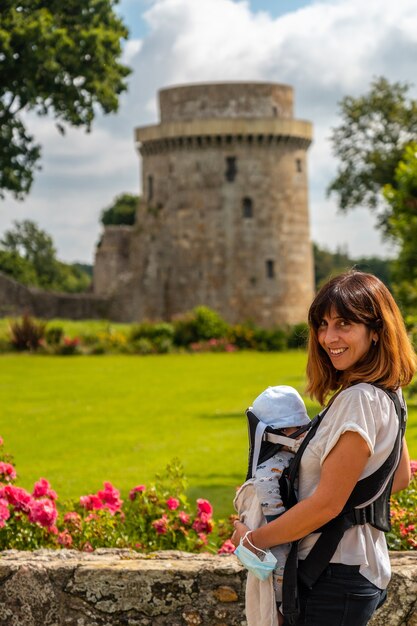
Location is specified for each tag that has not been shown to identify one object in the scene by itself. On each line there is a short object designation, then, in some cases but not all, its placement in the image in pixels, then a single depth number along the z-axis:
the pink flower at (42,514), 6.62
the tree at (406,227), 14.53
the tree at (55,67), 22.83
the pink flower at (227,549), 6.30
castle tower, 49.84
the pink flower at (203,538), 6.89
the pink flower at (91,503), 7.14
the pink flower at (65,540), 6.69
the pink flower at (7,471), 6.92
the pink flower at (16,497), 6.66
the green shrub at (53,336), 33.62
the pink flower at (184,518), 7.00
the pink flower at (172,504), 7.14
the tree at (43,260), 85.57
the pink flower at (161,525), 7.00
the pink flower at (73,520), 6.86
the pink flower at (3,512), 6.41
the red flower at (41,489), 6.96
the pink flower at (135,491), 7.30
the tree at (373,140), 45.31
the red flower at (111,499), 7.20
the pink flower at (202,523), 6.96
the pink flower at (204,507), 6.97
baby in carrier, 3.70
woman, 3.51
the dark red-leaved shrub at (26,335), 33.31
